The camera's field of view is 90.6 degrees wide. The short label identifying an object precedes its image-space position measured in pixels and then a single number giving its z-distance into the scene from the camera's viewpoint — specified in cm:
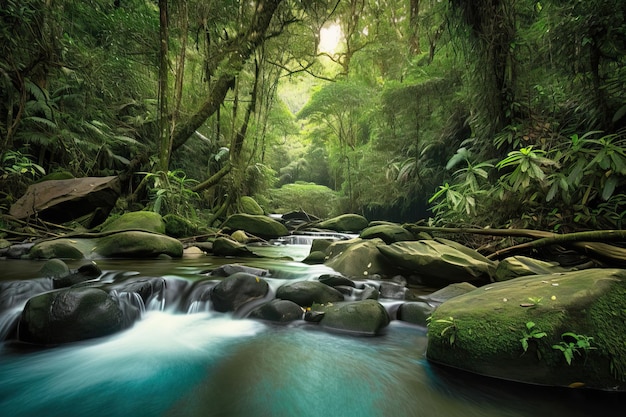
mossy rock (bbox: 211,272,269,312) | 332
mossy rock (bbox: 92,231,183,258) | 529
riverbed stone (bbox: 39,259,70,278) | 352
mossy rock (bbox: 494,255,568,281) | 321
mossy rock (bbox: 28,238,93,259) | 479
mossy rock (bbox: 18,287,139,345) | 238
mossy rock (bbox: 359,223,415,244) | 591
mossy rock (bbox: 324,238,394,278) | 450
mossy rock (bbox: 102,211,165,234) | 612
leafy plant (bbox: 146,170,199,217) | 725
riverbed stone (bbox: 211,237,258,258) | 618
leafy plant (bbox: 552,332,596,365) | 172
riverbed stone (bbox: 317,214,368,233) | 1126
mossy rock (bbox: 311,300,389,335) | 280
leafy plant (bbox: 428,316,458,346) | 205
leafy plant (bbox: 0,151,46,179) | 612
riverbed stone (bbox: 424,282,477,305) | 341
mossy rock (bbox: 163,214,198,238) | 708
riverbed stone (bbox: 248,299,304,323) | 304
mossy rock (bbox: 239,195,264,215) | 1115
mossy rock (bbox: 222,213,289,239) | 927
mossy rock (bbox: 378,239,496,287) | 378
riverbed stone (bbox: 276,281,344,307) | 328
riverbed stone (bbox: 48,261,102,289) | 332
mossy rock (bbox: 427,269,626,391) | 175
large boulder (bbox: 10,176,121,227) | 611
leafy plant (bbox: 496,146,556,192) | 395
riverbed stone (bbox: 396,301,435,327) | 299
